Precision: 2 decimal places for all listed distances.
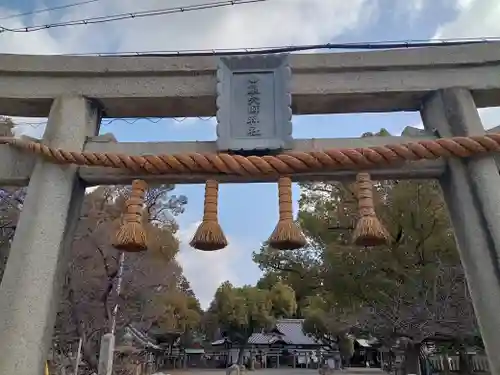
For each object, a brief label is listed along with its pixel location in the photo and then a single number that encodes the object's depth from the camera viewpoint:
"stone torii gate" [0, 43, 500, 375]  2.70
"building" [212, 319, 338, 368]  31.75
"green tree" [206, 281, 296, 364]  28.84
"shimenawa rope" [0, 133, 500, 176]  2.70
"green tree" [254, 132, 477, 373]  10.56
